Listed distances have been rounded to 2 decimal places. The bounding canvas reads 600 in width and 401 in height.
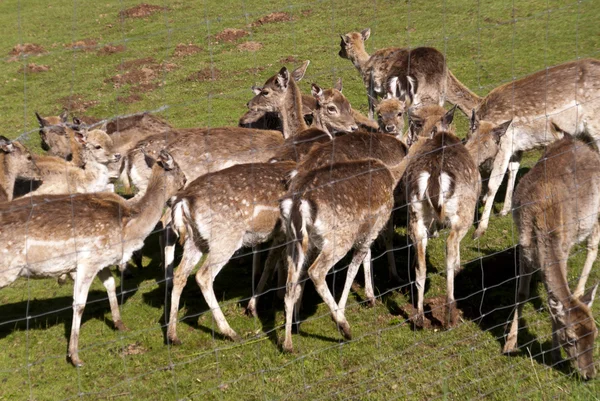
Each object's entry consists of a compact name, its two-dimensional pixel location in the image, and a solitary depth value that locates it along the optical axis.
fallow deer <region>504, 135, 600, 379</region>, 5.30
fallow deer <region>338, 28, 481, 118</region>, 9.80
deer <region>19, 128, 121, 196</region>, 8.33
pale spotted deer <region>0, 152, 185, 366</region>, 5.95
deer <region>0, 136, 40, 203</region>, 8.27
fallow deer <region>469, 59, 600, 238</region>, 8.30
